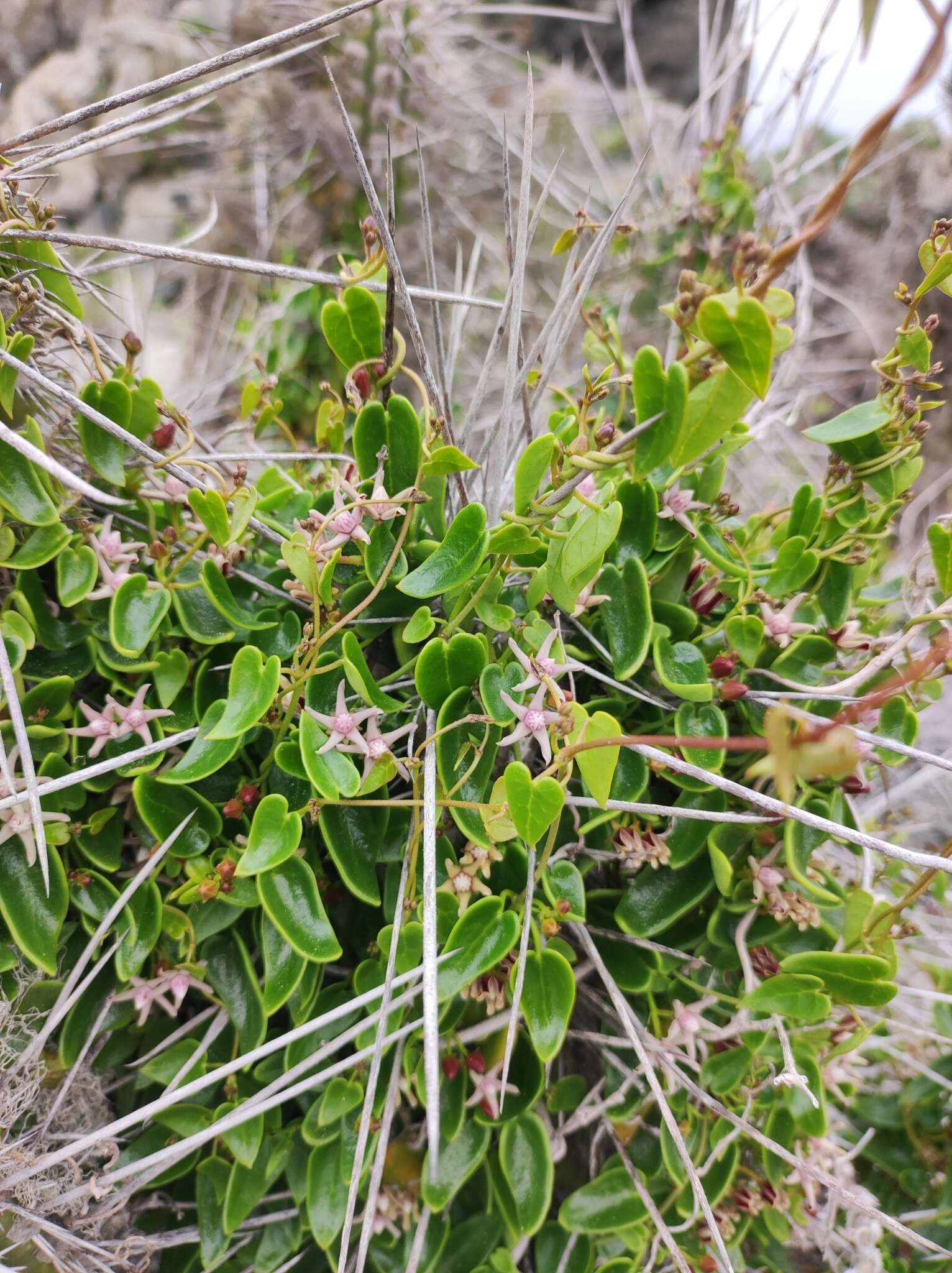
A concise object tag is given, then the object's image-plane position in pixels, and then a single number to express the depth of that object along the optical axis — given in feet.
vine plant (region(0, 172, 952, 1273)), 0.55
